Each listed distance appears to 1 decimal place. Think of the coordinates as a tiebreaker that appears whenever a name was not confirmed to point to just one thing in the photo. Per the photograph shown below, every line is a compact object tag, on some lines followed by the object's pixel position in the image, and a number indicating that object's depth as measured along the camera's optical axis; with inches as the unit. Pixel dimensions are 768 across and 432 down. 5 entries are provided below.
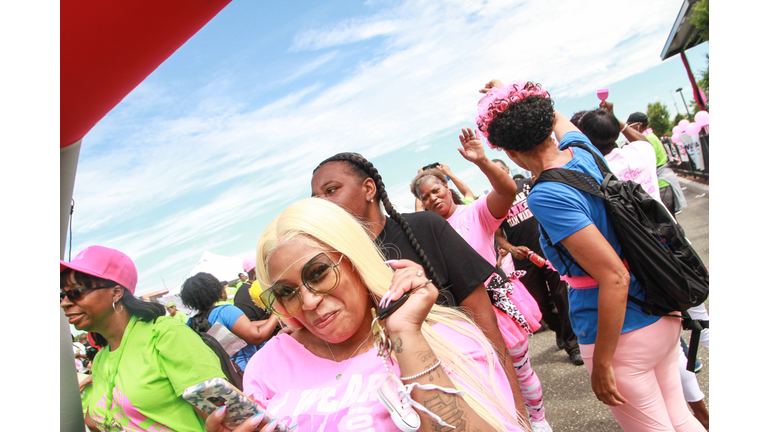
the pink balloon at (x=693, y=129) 529.3
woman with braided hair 78.7
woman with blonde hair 44.2
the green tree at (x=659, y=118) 2229.3
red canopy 55.6
